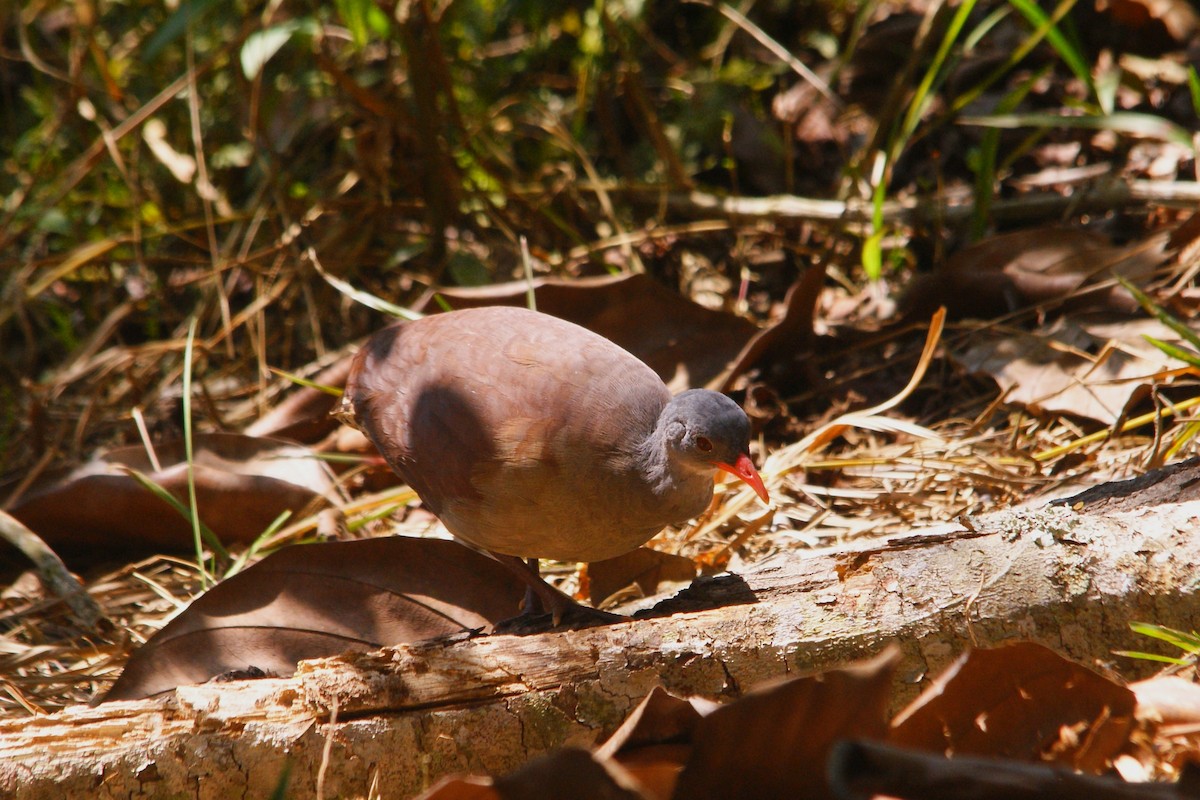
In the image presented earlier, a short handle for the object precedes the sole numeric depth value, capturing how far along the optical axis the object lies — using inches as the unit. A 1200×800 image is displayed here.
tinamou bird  214.2
